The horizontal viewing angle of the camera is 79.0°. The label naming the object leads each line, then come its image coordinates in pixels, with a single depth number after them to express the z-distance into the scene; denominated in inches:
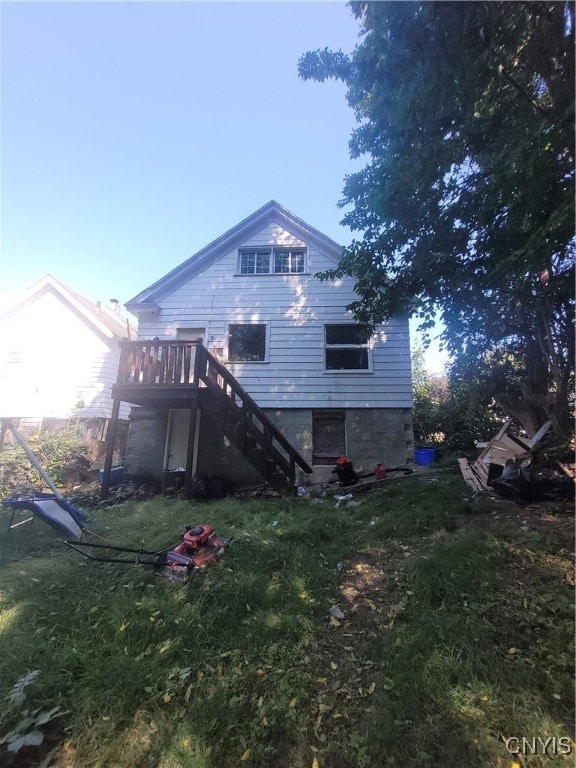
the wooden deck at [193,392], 289.6
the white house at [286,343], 369.1
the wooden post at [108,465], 288.5
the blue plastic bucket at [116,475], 351.9
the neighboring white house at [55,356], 471.8
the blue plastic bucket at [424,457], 370.3
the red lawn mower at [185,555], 137.1
